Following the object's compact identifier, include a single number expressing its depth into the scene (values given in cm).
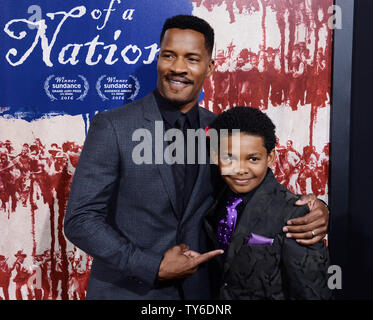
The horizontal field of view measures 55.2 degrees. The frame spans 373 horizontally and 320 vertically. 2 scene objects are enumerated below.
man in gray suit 122
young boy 113
